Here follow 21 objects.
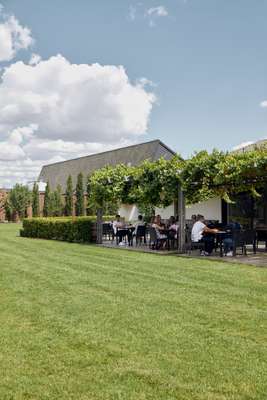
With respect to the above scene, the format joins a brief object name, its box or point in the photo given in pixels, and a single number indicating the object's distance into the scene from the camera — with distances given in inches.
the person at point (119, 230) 668.7
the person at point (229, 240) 502.9
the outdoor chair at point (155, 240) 577.6
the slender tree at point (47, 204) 2126.0
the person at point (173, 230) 585.6
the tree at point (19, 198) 2161.7
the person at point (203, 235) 514.3
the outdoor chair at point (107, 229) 757.3
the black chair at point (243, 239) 482.9
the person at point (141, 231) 669.9
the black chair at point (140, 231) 668.1
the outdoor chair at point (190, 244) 523.6
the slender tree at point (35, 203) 2182.6
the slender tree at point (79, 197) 2050.9
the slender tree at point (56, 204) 2135.8
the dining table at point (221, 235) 503.0
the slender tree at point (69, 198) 2092.8
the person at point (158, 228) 576.6
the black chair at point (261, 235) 536.1
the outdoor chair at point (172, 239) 584.7
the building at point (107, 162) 1869.5
